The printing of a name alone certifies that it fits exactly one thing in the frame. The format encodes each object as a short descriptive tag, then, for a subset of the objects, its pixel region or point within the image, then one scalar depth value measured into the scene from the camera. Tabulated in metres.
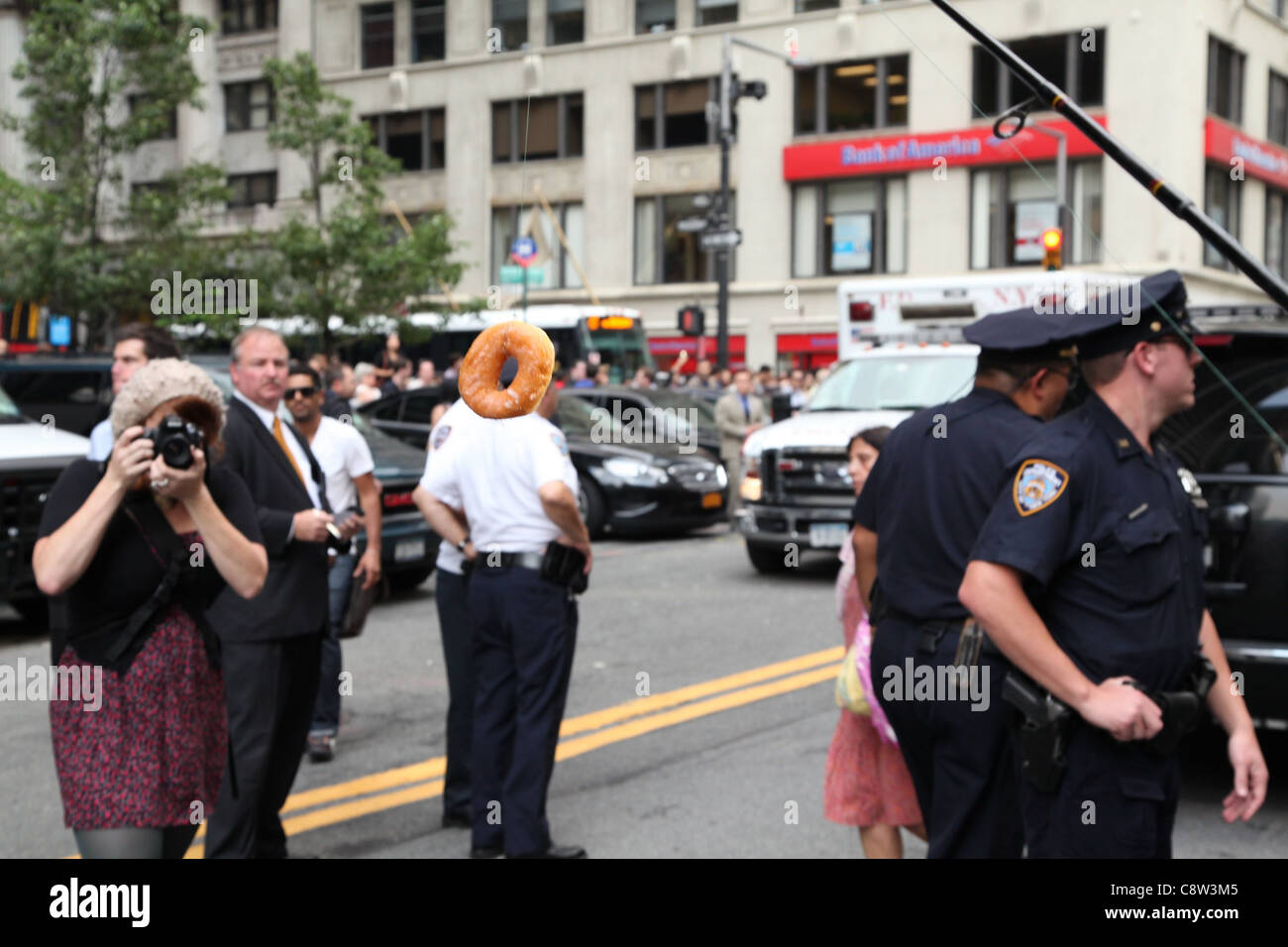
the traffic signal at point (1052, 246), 10.02
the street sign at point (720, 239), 19.50
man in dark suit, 4.87
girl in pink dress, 4.52
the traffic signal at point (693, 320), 24.70
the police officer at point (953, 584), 3.76
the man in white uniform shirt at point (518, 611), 5.42
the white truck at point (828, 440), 12.52
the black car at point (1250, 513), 5.38
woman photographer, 3.65
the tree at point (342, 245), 24.44
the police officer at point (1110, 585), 3.04
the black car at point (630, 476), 15.62
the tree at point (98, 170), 22.94
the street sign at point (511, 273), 14.24
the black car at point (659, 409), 17.18
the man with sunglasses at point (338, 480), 7.11
